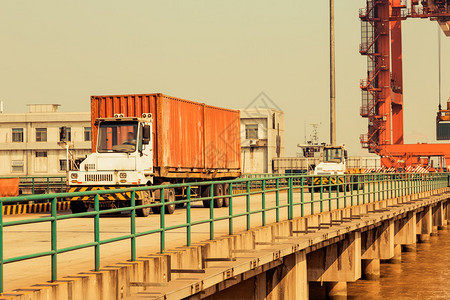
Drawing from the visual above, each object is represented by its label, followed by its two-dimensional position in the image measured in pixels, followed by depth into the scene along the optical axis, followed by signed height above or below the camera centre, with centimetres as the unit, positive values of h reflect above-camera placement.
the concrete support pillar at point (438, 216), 4469 -308
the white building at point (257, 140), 9169 +274
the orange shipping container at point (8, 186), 3051 -82
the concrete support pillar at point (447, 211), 5161 -327
